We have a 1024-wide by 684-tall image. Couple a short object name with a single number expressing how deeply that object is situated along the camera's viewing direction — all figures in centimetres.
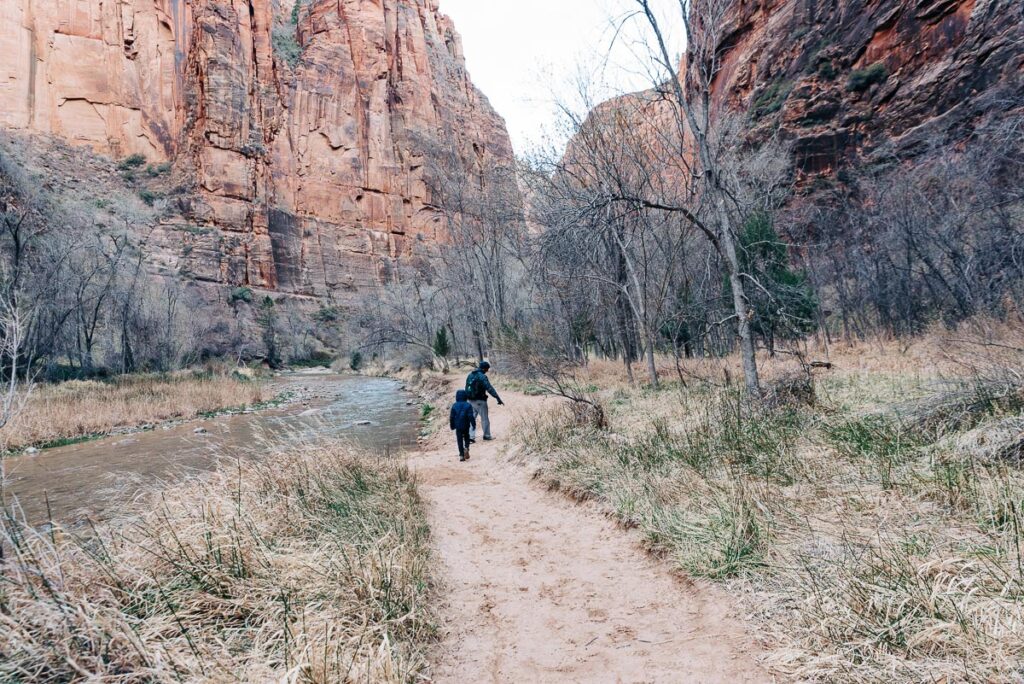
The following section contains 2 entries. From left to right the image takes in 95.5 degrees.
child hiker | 885
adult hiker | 973
